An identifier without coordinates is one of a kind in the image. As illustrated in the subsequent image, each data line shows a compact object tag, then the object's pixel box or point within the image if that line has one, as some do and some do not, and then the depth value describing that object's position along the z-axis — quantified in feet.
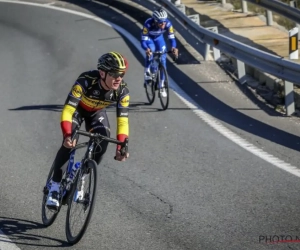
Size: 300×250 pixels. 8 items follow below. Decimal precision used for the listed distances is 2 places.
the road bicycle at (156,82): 44.00
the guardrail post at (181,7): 64.85
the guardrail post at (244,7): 68.72
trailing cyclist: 47.85
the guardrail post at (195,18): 59.64
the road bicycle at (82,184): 23.75
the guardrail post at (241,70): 48.42
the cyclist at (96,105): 24.48
